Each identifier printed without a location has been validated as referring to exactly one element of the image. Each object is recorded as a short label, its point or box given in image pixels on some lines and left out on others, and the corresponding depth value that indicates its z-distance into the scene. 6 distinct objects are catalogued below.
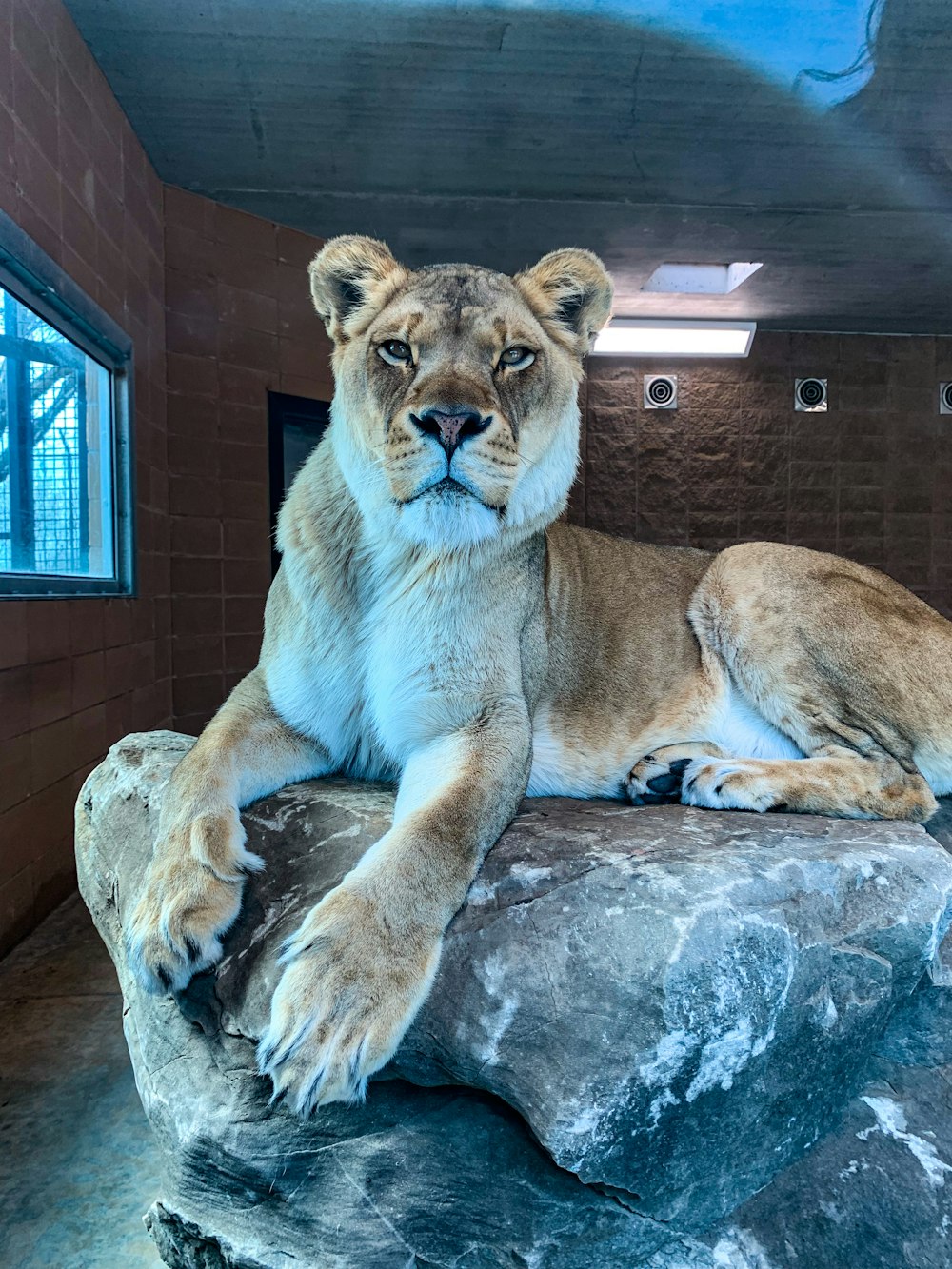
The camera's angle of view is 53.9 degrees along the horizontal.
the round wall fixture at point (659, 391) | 8.49
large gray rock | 1.54
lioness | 1.60
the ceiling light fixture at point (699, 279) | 7.21
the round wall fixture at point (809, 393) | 8.66
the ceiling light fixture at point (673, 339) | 8.12
